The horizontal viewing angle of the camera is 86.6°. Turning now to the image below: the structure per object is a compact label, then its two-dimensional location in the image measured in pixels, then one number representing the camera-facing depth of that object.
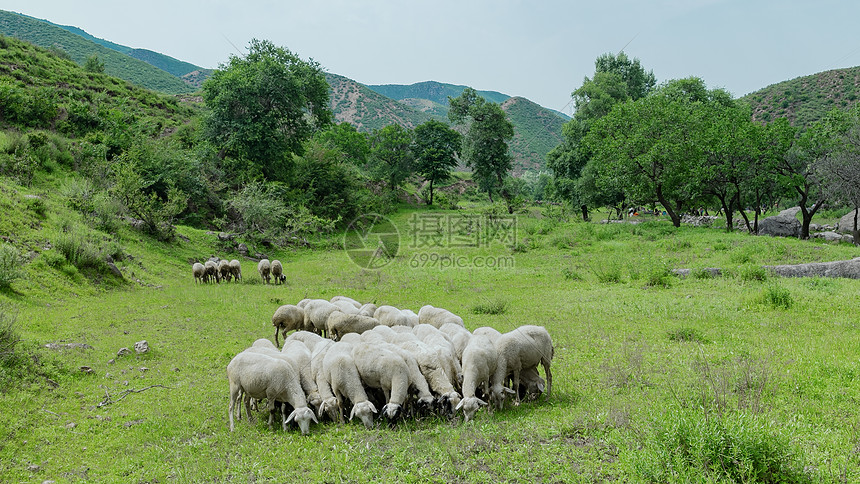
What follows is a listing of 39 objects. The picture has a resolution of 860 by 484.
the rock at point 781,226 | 29.89
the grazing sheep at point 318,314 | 11.21
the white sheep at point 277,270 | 19.16
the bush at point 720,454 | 4.40
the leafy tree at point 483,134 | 46.75
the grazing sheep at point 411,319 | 10.63
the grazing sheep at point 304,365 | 7.14
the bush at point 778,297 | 12.06
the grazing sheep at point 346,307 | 11.46
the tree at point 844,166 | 24.85
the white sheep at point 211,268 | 18.97
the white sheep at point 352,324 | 10.25
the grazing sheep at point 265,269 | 19.64
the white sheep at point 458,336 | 8.29
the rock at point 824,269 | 15.73
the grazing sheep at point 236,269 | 19.54
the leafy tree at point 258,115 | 34.06
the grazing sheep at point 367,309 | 11.24
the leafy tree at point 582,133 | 38.75
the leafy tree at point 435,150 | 52.34
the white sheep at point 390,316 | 10.59
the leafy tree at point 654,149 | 28.86
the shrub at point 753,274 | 15.65
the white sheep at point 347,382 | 6.67
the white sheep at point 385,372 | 6.92
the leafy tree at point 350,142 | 56.19
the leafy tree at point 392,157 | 50.91
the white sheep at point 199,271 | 18.72
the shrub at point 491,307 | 13.87
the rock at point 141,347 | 9.59
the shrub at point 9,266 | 11.79
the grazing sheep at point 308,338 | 9.05
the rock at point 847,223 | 31.87
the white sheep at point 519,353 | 7.40
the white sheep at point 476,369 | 6.68
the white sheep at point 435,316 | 10.42
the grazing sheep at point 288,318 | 11.39
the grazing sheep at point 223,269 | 19.28
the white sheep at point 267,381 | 6.89
